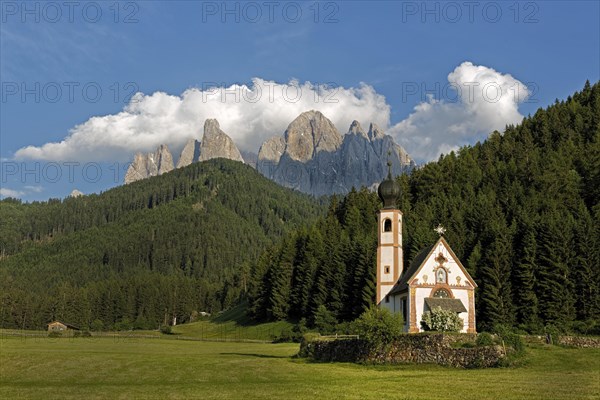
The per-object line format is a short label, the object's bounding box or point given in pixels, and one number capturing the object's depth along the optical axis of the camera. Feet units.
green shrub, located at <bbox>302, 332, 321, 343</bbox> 185.86
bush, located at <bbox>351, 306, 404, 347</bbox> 160.35
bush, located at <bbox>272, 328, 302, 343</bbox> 282.15
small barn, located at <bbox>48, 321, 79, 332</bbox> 485.15
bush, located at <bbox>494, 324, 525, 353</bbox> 152.46
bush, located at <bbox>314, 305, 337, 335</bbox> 266.36
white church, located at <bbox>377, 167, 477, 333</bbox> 208.44
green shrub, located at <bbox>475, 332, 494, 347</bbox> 151.33
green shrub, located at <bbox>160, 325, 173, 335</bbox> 405.98
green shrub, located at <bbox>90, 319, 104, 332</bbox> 502.79
